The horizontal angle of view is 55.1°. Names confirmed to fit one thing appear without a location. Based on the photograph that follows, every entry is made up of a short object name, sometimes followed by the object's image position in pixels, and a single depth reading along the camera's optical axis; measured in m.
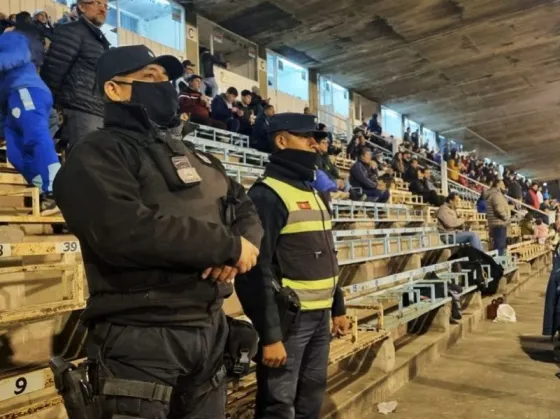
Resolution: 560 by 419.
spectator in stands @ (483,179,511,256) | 8.42
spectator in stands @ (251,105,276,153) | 7.53
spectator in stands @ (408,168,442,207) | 10.65
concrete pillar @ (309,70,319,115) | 15.69
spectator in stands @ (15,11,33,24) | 3.07
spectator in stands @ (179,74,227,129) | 7.18
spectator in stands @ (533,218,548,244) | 12.59
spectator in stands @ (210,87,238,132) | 8.12
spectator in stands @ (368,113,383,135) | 15.03
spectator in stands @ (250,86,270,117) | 9.04
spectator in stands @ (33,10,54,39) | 4.91
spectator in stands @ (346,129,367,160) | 11.84
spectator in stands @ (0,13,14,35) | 4.66
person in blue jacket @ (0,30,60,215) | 2.91
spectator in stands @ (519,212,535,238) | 13.22
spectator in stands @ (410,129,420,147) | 16.90
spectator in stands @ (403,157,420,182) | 11.36
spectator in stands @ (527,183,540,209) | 18.38
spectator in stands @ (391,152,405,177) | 11.59
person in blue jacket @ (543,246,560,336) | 4.67
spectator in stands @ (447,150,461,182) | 15.55
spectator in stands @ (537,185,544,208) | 19.19
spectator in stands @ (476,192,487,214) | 13.41
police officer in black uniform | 1.23
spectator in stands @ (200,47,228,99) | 9.05
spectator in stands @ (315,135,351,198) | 7.05
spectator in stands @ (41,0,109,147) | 2.87
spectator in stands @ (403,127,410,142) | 16.63
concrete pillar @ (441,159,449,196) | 12.19
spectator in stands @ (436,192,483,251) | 7.59
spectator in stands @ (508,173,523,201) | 17.02
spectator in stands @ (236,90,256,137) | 8.61
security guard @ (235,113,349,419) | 2.07
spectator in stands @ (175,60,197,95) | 7.20
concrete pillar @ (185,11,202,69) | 11.71
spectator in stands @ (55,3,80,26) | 3.03
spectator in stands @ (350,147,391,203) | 7.96
